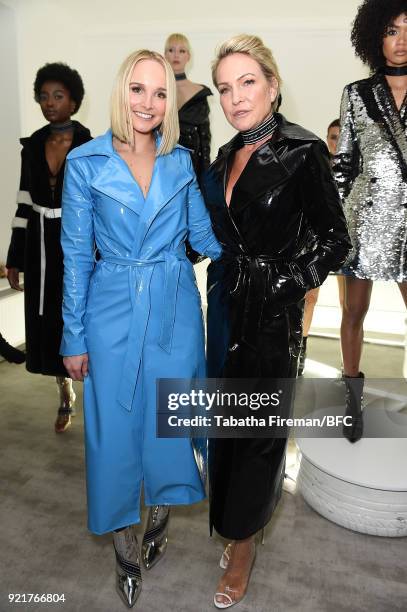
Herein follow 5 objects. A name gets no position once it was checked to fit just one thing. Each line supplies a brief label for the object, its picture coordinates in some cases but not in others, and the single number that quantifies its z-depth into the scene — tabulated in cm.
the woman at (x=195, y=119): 283
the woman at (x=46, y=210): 271
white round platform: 216
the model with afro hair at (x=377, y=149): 212
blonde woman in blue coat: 165
